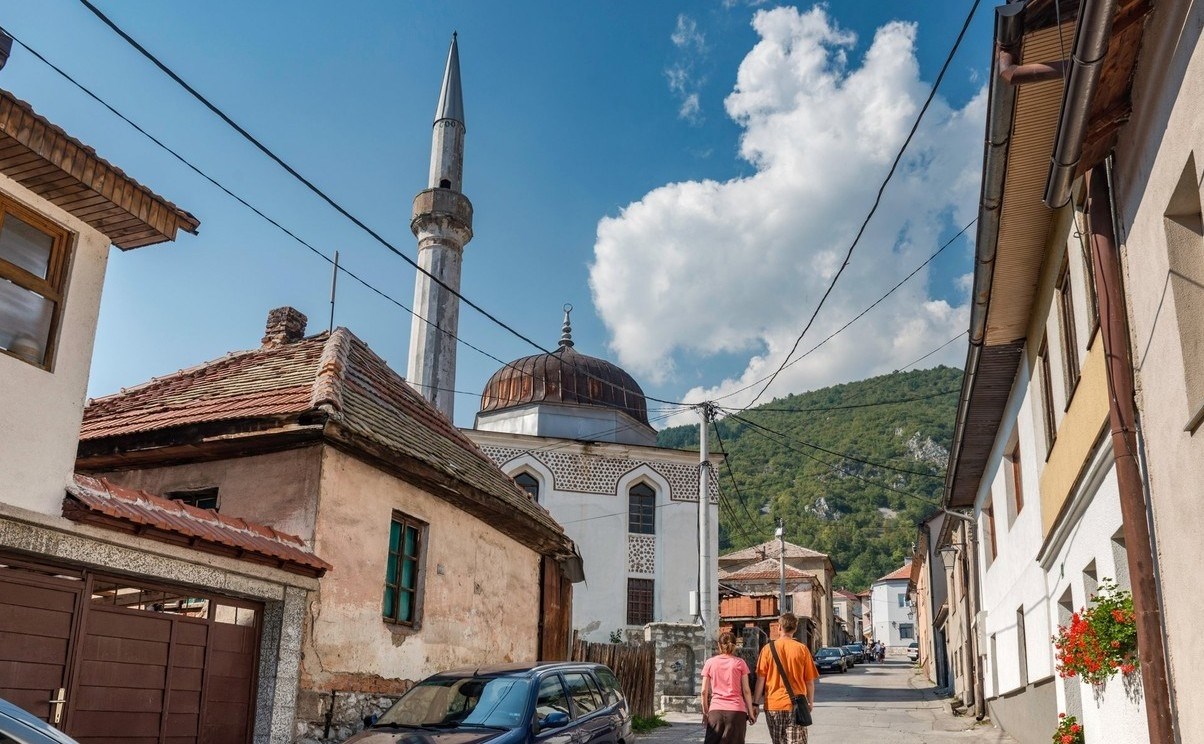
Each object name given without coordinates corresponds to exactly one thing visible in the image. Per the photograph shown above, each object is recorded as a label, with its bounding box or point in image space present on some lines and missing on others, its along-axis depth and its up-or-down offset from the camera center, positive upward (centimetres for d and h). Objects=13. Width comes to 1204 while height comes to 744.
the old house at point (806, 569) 6009 +478
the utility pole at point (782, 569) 4012 +303
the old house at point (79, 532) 736 +79
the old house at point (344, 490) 1079 +172
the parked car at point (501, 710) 805 -59
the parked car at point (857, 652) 5429 -21
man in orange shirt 912 -34
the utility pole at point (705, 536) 2346 +254
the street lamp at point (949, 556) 2778 +266
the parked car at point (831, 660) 4441 -53
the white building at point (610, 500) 3203 +458
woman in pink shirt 978 -53
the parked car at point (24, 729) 311 -31
